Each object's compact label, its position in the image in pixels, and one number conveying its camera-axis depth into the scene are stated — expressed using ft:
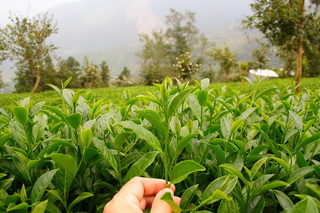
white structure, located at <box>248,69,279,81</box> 89.56
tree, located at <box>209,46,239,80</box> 100.89
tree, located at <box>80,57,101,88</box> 84.41
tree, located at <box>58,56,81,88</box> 96.27
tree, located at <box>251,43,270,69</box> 82.74
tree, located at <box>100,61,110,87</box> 134.72
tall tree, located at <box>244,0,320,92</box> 28.40
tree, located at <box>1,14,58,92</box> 50.39
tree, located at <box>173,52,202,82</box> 74.43
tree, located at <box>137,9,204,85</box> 138.31
